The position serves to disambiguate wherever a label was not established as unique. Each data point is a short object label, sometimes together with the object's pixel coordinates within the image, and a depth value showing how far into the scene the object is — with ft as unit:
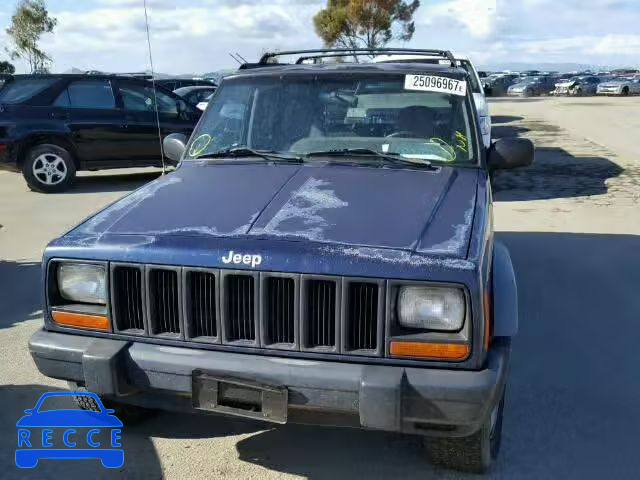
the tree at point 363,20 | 133.49
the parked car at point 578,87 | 151.74
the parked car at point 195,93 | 52.78
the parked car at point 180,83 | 67.62
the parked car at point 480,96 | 27.48
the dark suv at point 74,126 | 33.53
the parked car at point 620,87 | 141.49
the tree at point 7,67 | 113.70
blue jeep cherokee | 8.30
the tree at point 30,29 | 100.42
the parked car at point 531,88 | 159.72
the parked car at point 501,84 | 168.15
